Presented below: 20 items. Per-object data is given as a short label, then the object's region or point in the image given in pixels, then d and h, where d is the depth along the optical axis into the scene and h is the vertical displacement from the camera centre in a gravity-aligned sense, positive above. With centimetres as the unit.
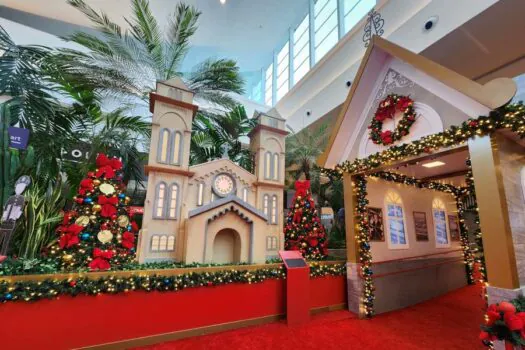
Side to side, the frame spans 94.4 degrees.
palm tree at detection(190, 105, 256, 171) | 948 +376
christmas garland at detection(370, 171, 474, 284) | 835 +66
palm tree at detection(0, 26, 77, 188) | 622 +323
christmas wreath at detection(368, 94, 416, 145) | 524 +260
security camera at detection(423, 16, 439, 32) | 833 +720
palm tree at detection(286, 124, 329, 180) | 1084 +360
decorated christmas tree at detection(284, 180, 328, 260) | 684 +9
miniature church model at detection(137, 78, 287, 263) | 544 +62
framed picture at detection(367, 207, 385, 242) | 656 +25
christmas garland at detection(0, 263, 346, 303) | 361 -94
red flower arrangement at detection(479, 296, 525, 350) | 276 -104
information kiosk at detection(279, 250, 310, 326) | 538 -132
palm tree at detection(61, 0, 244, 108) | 778 +580
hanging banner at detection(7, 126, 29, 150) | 515 +186
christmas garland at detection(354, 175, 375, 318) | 588 -31
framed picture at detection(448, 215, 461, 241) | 872 +31
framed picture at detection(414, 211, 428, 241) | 757 +31
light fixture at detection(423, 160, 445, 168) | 635 +186
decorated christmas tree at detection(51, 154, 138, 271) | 448 +2
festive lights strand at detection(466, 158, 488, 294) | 398 -29
